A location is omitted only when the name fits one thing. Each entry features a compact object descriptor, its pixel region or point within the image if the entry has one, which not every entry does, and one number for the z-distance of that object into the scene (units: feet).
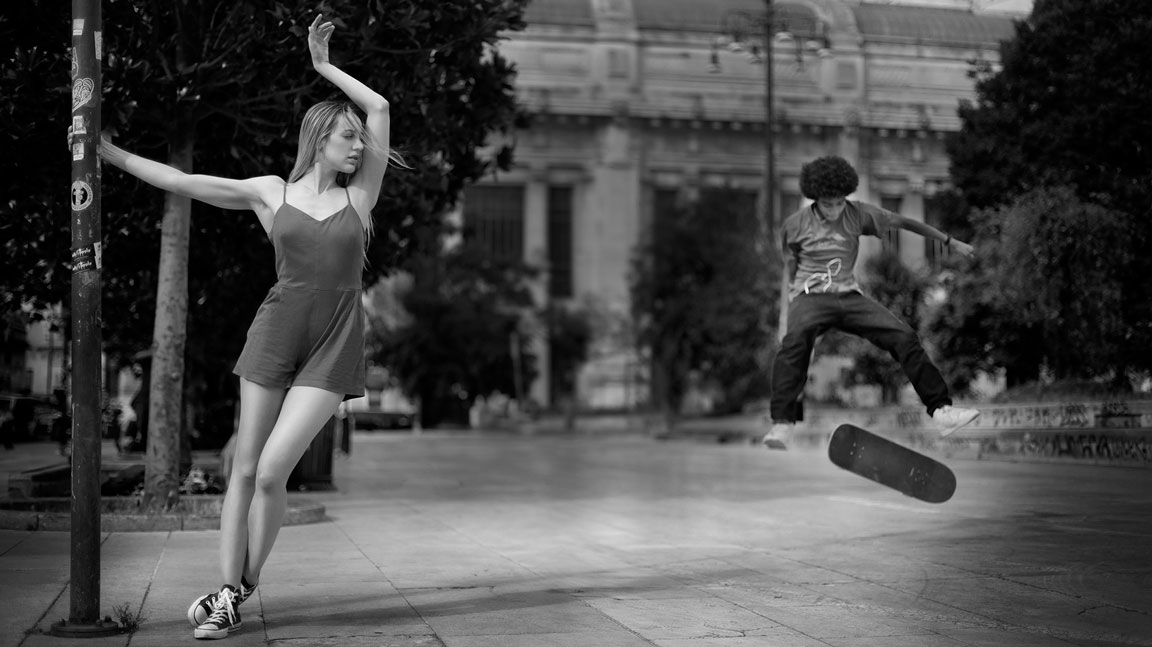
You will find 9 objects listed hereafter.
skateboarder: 26.32
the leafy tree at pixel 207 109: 38.60
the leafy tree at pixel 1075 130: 57.06
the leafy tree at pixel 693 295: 149.07
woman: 19.11
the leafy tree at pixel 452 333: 183.21
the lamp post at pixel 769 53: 116.81
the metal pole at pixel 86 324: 19.67
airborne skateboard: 25.36
